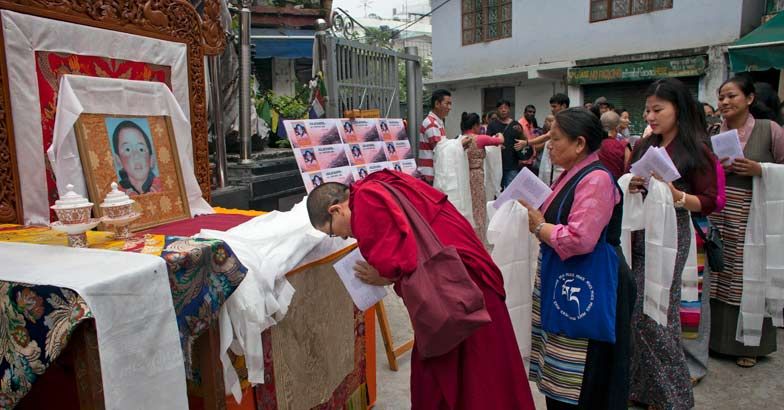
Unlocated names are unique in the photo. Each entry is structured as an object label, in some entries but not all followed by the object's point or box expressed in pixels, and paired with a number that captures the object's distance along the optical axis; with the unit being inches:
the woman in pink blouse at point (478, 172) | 209.8
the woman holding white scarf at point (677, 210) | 98.0
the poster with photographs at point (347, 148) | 130.6
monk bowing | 61.6
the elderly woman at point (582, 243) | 77.0
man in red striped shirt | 206.7
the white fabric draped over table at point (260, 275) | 66.3
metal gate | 162.4
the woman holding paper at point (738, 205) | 122.7
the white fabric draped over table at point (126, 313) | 47.1
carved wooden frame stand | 68.7
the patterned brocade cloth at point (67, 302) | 46.9
